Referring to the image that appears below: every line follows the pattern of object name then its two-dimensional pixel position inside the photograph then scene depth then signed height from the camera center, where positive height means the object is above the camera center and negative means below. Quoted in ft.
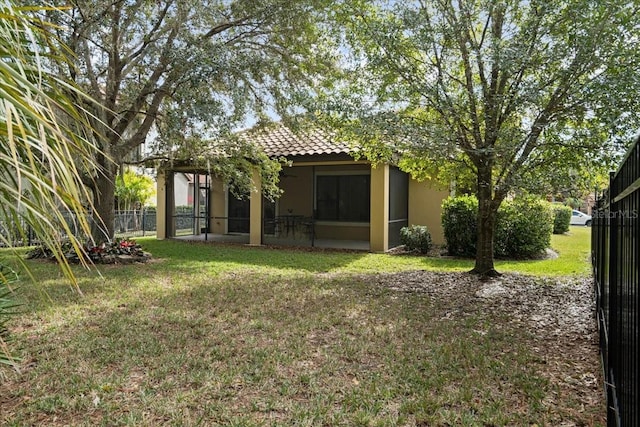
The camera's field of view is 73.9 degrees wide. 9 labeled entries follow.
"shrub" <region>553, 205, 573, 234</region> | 69.31 -1.05
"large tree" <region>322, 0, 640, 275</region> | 19.20 +6.70
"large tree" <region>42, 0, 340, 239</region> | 27.58 +10.75
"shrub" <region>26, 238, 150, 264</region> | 32.58 -3.34
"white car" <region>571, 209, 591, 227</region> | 102.99 -1.02
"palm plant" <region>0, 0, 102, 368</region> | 3.91 +0.79
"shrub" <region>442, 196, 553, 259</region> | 37.99 -1.59
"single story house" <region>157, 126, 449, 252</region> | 42.46 +1.09
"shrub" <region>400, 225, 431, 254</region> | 41.24 -2.56
